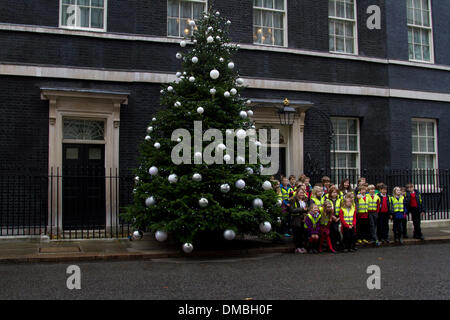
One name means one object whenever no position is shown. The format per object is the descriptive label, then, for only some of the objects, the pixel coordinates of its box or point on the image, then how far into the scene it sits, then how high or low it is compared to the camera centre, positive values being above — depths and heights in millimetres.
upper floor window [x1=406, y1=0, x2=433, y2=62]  16844 +5572
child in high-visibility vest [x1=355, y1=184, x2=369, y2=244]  11492 -667
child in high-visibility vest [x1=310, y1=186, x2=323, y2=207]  10766 -270
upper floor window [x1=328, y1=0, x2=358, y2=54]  15828 +5428
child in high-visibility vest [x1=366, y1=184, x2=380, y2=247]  11543 -650
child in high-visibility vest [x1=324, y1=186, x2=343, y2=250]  10953 -745
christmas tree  9336 +479
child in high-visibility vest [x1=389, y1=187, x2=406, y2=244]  12000 -731
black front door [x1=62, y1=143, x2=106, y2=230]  12352 -40
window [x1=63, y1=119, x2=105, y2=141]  12820 +1587
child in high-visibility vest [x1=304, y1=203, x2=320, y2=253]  10484 -867
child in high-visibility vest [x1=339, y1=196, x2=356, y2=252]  10836 -881
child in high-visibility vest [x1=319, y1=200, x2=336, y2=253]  10647 -841
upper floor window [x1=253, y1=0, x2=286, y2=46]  14875 +5252
